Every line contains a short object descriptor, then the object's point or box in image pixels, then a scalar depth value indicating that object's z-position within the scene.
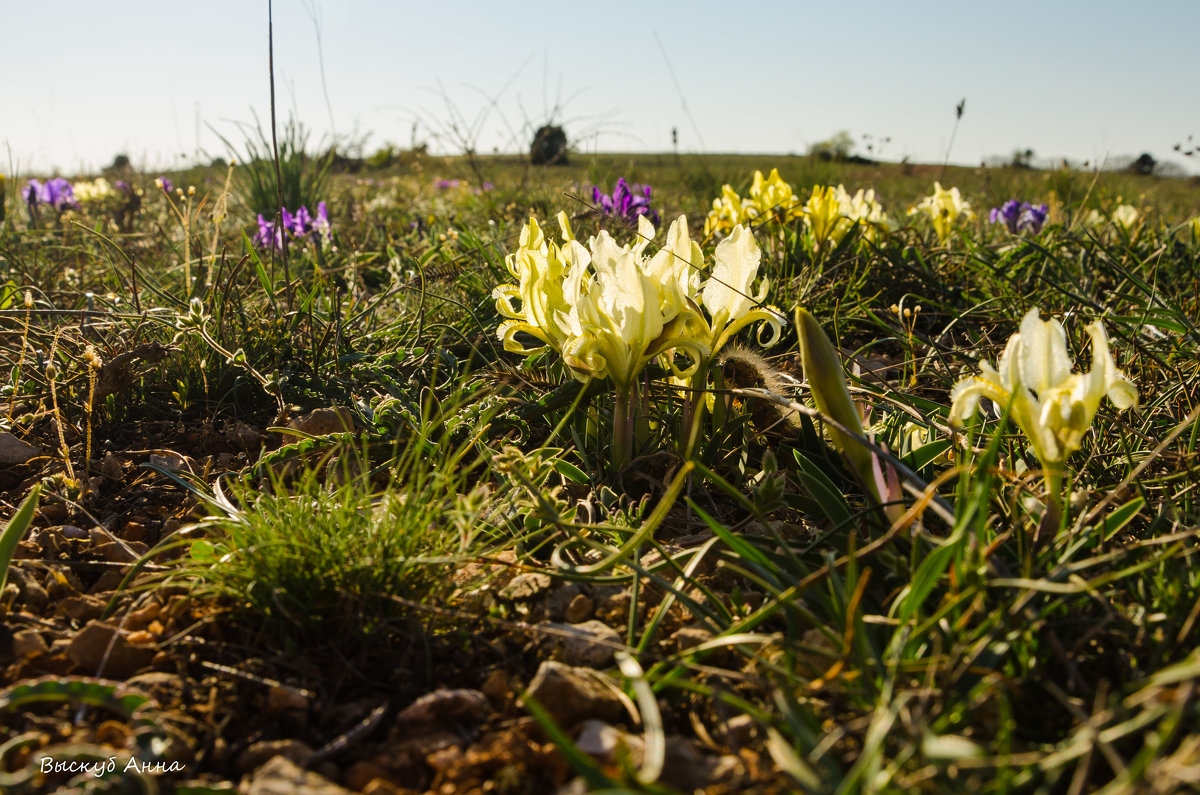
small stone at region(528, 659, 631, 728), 0.30
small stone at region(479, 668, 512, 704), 0.31
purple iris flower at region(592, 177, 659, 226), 0.84
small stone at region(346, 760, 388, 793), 0.28
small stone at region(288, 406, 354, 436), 0.48
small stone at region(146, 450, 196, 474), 0.46
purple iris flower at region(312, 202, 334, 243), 0.89
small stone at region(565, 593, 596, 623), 0.35
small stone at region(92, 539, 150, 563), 0.38
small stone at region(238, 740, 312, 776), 0.28
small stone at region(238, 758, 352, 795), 0.26
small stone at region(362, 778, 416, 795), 0.27
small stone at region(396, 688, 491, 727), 0.30
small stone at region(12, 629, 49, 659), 0.32
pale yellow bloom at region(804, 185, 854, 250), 0.71
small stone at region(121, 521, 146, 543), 0.40
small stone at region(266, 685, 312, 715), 0.30
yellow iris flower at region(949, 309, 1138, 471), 0.30
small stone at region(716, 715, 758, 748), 0.29
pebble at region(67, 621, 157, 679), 0.32
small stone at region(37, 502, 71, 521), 0.41
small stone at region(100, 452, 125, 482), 0.45
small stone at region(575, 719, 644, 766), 0.28
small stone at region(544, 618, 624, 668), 0.32
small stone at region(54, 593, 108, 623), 0.35
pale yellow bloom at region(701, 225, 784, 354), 0.39
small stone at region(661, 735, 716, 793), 0.27
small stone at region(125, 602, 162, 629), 0.34
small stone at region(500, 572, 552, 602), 0.36
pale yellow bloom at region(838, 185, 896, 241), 0.75
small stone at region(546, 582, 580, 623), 0.35
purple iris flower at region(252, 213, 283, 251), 0.90
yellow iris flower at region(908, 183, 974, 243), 0.80
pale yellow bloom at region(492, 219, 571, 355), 0.40
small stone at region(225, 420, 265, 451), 0.49
